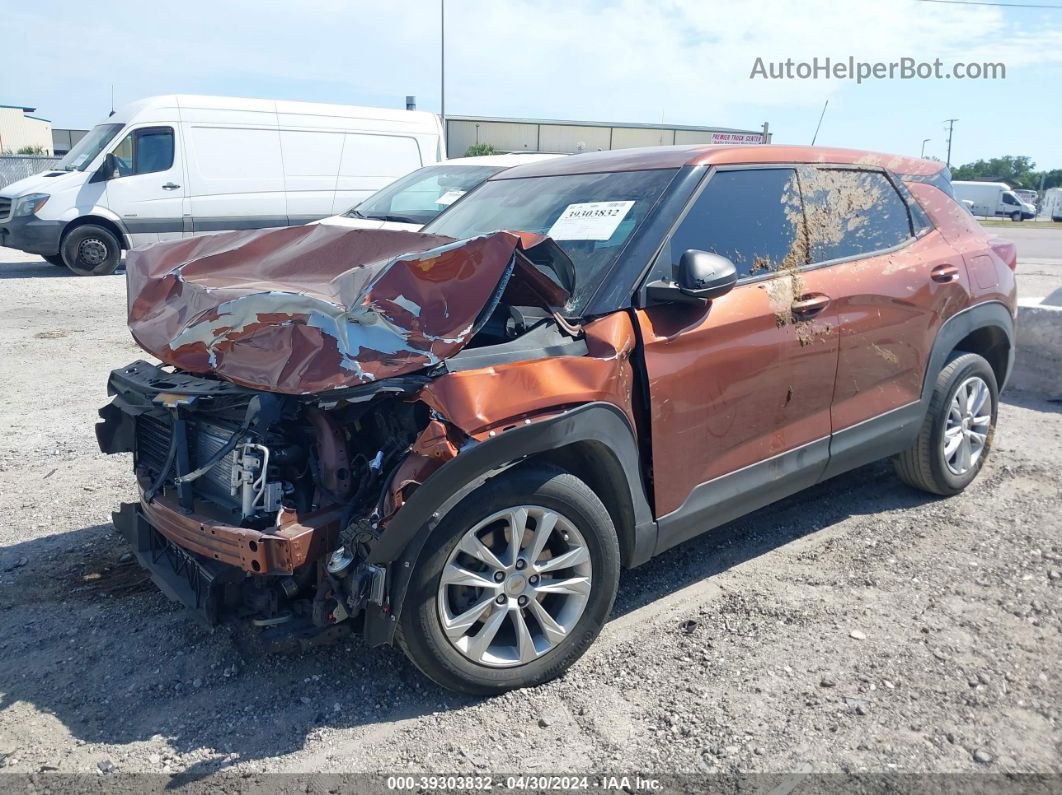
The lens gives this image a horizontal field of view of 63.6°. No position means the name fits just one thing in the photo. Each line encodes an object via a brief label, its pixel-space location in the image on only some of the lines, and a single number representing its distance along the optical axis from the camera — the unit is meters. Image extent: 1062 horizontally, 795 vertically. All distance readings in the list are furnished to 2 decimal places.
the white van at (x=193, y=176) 13.01
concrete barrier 6.96
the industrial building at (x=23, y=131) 55.46
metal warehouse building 44.25
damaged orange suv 2.79
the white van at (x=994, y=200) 50.34
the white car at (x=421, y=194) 9.24
